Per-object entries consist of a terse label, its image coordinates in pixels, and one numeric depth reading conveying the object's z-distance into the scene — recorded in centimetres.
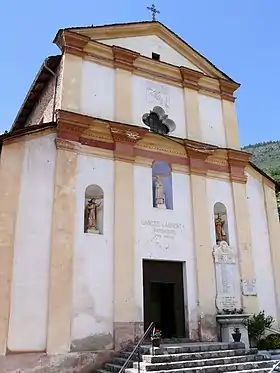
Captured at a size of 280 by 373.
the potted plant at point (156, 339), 930
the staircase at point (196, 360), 871
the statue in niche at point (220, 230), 1323
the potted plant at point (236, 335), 1107
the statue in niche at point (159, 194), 1248
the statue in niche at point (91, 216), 1122
